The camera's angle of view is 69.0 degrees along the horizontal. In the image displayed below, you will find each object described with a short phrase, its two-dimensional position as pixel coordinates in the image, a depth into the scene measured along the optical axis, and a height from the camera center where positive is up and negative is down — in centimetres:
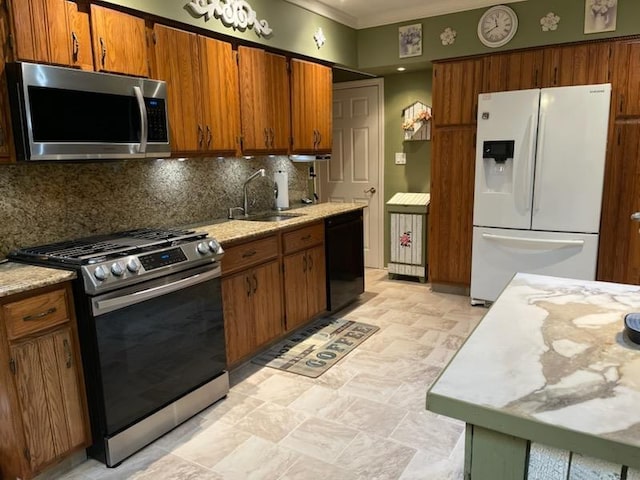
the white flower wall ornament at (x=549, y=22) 379 +111
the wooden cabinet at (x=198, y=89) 281 +49
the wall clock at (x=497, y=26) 396 +115
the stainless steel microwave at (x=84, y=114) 208 +26
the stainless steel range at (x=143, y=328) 207 -79
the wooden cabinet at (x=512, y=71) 396 +76
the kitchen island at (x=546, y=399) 86 -48
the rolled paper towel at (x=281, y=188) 413 -21
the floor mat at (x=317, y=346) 315 -133
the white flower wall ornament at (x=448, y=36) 424 +113
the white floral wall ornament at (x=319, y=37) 414 +112
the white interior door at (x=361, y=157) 531 +8
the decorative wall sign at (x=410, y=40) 441 +115
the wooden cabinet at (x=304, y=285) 342 -93
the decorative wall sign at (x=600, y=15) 360 +110
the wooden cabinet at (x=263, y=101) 338 +48
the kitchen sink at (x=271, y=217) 372 -42
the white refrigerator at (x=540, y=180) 357 -16
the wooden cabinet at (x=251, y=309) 288 -93
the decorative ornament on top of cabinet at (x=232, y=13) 298 +102
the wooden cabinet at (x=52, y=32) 210 +64
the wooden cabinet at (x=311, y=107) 390 +49
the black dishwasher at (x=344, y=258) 389 -82
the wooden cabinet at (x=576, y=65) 372 +76
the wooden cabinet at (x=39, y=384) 187 -90
